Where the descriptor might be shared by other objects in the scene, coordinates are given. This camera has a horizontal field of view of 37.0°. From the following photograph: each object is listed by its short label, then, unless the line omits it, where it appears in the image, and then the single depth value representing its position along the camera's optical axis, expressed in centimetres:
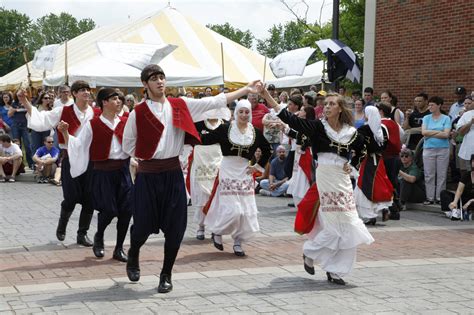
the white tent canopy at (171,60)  2212
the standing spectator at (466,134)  1214
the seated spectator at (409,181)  1300
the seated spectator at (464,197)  1159
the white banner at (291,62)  1794
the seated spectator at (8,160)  1695
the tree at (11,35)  7975
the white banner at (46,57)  2094
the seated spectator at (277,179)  1481
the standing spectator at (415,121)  1358
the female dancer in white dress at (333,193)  684
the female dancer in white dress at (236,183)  830
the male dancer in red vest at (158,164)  632
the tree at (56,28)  11238
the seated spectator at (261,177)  1547
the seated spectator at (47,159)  1666
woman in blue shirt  1264
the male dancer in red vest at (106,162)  762
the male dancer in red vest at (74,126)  833
